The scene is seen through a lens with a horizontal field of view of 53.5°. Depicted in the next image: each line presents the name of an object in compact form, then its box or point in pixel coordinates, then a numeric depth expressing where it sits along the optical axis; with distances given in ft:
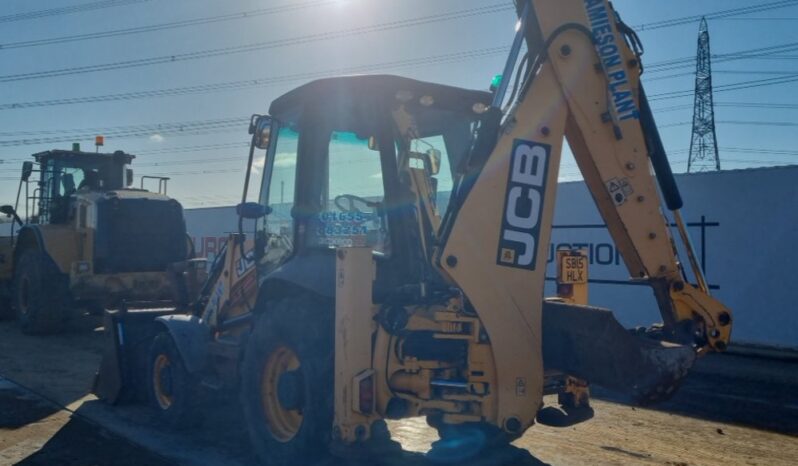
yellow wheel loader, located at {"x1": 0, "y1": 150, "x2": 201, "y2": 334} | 44.73
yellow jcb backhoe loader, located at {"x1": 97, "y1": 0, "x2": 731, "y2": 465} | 16.02
